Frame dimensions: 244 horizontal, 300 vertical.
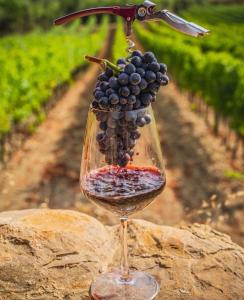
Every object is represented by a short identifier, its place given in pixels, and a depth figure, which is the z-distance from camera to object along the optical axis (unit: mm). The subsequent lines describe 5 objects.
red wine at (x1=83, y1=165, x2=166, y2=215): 494
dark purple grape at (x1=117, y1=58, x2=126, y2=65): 485
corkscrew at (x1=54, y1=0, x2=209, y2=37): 471
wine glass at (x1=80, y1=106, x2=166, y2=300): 473
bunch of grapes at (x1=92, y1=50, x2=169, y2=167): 459
